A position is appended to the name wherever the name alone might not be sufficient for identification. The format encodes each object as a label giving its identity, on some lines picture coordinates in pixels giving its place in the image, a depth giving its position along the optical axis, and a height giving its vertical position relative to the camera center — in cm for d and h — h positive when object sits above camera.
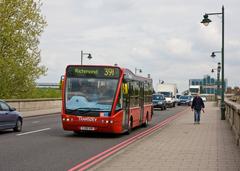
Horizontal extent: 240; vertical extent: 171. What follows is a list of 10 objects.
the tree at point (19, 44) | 4375 +408
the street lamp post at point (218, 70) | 6590 +298
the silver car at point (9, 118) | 1978 -111
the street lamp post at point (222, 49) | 2944 +341
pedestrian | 2777 -73
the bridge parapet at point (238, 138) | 1544 -140
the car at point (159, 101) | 5228 -91
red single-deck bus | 1866 -26
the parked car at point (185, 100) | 7531 -112
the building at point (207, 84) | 11940 +220
